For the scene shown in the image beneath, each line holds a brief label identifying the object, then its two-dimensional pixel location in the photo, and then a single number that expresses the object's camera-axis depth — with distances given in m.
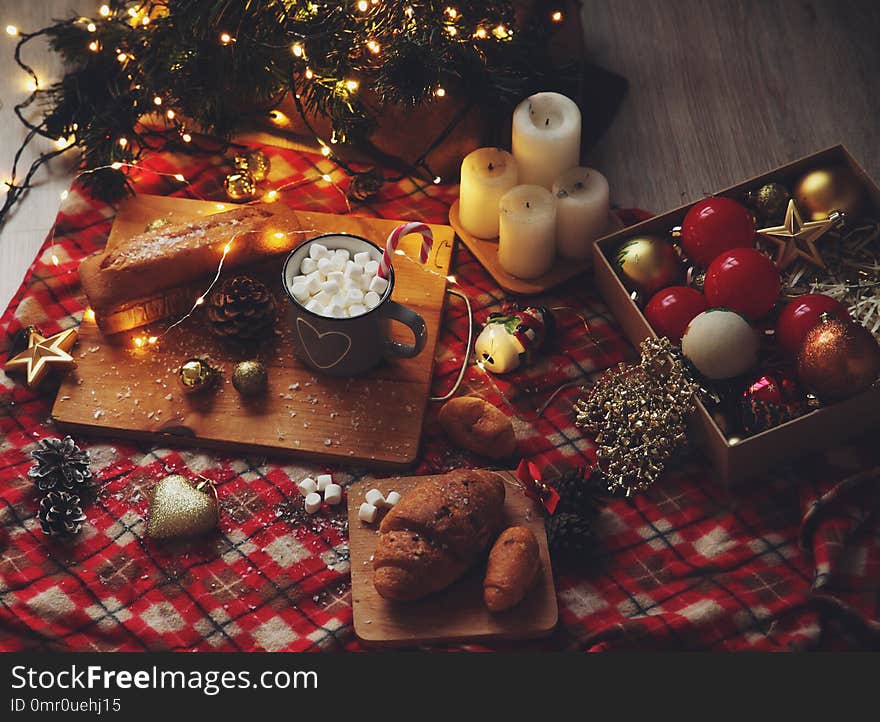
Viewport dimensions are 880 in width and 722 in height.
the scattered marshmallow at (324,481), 1.56
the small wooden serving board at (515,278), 1.77
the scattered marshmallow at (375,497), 1.52
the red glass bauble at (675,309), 1.61
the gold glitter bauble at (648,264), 1.65
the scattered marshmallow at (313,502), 1.54
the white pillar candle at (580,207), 1.74
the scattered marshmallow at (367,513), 1.51
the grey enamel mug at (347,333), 1.56
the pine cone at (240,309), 1.65
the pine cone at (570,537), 1.48
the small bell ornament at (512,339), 1.65
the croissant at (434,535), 1.40
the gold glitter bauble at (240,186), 1.88
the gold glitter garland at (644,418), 1.54
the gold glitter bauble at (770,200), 1.70
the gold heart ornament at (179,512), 1.50
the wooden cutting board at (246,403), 1.60
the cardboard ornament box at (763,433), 1.50
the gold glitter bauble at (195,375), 1.61
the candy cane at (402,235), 1.57
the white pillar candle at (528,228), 1.71
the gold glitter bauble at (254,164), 1.90
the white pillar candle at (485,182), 1.76
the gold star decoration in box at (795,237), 1.65
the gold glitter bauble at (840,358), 1.45
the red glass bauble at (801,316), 1.54
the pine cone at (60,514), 1.51
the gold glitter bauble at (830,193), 1.67
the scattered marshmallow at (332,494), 1.54
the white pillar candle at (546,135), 1.75
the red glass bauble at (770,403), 1.51
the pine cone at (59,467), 1.55
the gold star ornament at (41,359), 1.62
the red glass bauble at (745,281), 1.56
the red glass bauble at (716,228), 1.64
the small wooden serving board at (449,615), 1.42
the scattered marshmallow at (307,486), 1.56
